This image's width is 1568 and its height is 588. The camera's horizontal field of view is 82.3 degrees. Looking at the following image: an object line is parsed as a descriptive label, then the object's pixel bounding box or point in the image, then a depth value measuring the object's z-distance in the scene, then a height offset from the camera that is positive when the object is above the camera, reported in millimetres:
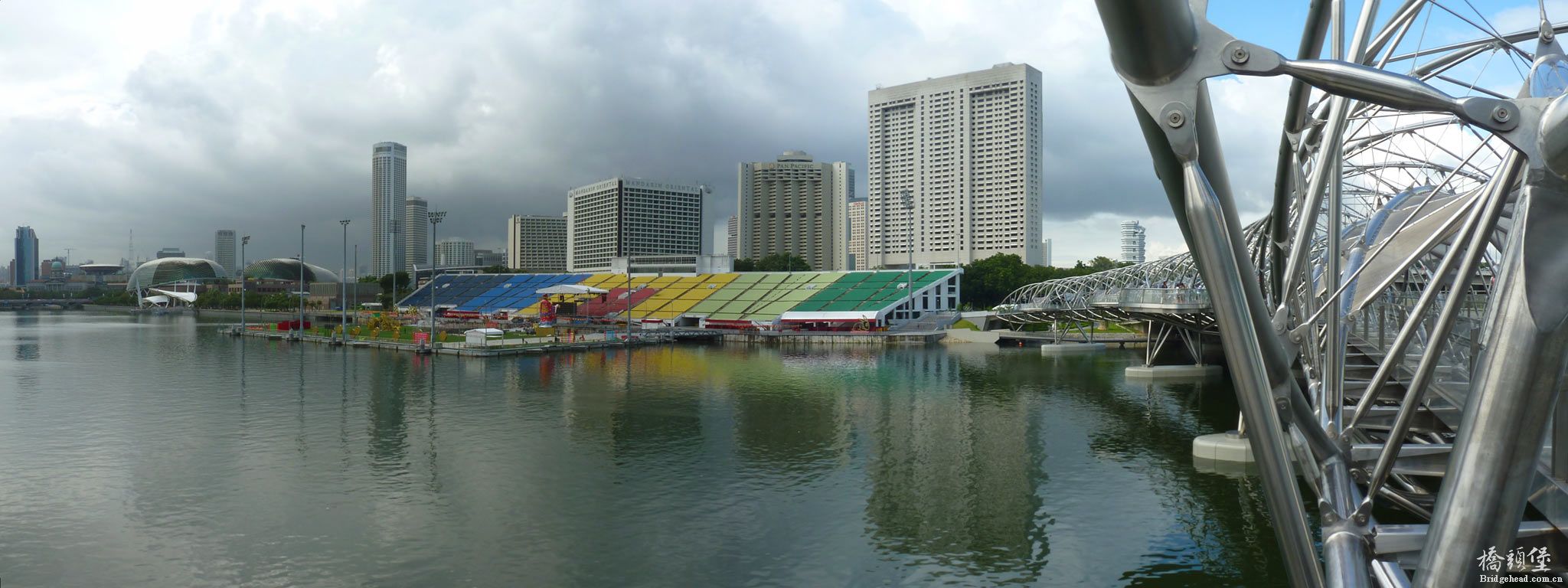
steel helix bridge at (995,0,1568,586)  4699 -22
